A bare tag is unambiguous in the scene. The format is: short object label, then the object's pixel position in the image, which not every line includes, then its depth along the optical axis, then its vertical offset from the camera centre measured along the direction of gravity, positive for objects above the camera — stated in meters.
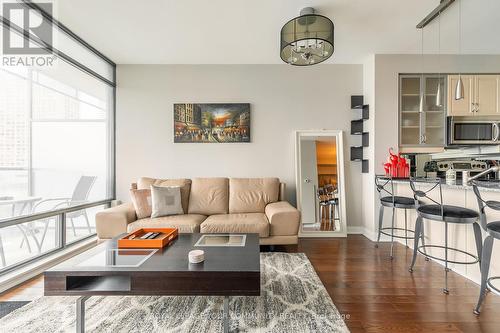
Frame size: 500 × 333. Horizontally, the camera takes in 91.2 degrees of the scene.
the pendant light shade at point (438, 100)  2.67 +0.73
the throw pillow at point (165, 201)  3.13 -0.46
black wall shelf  3.82 +0.58
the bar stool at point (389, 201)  2.83 -0.41
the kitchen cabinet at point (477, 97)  3.52 +1.01
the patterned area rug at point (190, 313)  1.68 -1.10
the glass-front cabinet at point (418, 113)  3.62 +0.82
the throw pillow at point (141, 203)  3.12 -0.48
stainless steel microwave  3.52 +0.49
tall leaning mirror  3.81 -0.25
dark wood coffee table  1.52 -0.72
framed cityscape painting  3.88 +0.70
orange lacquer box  1.93 -0.61
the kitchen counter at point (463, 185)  1.88 -0.17
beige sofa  2.85 -0.60
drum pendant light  2.26 +1.21
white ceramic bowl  1.66 -0.62
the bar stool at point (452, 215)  2.11 -0.43
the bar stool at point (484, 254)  1.83 -0.66
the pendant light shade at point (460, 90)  2.44 +0.77
